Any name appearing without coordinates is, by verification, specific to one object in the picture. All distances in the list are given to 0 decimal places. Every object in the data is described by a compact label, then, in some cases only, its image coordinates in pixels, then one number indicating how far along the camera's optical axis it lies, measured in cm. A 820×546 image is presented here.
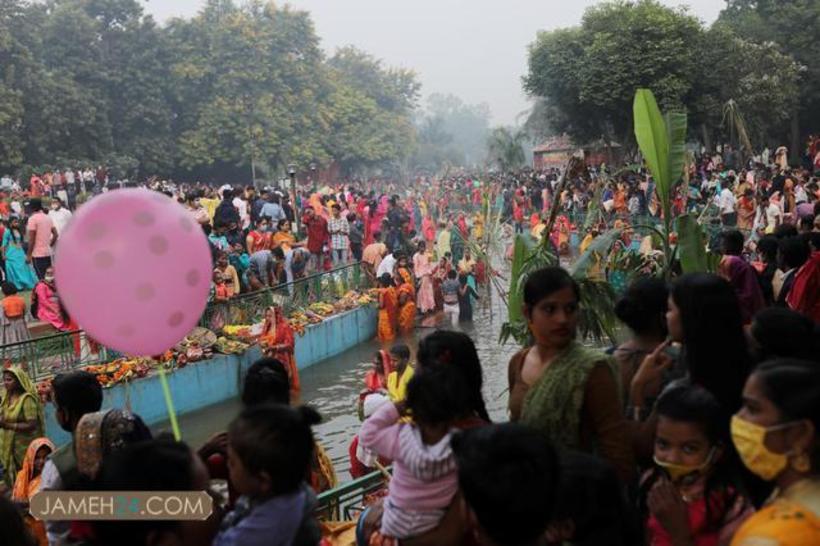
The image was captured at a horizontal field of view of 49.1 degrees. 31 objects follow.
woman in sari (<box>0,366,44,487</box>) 680
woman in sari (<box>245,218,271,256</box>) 1550
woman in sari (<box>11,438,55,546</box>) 519
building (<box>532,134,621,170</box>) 4626
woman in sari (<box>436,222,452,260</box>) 1748
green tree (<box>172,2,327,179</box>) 4225
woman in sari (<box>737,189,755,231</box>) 1702
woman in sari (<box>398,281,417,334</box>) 1606
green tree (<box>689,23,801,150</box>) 2786
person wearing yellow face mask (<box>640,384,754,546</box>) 265
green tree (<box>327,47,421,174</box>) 5153
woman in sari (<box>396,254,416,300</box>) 1609
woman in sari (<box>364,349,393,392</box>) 742
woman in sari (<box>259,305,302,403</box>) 1230
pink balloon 372
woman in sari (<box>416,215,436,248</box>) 2338
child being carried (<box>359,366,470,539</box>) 306
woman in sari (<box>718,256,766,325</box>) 609
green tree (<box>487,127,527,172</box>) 4741
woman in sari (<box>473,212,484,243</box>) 2162
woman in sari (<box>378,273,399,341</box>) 1596
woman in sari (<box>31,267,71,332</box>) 1139
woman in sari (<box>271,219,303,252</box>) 1601
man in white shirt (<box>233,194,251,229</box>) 1739
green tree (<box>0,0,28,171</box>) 3209
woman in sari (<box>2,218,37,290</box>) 1539
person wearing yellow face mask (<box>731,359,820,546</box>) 234
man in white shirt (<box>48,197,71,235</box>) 1498
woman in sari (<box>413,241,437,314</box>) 1653
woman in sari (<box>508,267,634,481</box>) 303
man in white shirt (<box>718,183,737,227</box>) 1766
